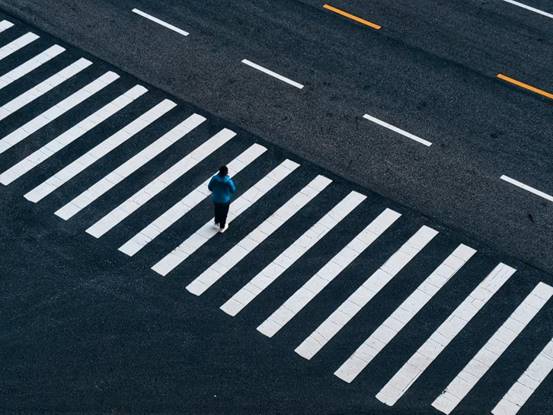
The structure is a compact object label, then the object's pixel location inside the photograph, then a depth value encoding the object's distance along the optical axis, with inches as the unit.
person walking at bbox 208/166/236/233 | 807.1
